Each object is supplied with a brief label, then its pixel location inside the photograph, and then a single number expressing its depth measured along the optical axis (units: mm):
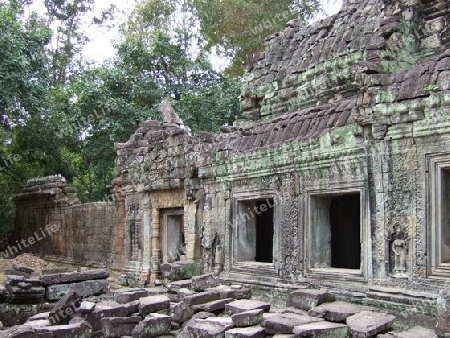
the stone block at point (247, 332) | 6012
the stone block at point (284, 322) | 5926
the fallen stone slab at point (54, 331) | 7000
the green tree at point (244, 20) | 21823
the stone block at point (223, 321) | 6531
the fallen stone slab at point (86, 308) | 8125
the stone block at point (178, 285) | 8906
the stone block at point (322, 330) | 5523
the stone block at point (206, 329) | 6305
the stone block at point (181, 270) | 9836
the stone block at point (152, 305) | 7762
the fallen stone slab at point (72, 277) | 10164
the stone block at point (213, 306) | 7465
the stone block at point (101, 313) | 7859
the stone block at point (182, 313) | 7484
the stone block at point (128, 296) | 8531
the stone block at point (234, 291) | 8008
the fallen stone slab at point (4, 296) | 10031
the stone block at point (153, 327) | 7156
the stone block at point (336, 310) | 5993
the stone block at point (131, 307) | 7871
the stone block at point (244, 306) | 6961
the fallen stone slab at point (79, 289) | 10133
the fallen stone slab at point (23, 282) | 9953
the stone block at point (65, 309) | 8023
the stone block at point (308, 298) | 6636
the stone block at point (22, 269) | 11805
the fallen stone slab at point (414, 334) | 5191
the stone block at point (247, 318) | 6480
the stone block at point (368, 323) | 5464
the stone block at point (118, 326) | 7492
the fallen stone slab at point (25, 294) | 9891
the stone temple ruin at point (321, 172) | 6141
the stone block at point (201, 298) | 7695
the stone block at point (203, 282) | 8477
